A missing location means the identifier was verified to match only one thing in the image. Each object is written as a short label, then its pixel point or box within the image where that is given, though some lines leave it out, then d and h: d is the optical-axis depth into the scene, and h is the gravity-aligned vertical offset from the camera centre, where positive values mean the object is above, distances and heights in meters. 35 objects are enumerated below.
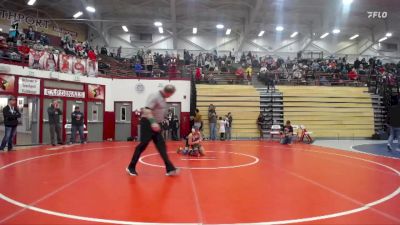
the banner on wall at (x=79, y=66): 17.27 +2.53
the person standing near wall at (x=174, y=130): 18.89 -0.84
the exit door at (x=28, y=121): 15.67 -0.36
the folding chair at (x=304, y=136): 17.06 -1.00
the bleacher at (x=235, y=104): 20.11 +0.71
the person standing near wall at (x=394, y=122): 12.04 -0.19
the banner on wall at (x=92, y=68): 18.08 +2.53
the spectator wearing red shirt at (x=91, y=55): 20.08 +3.57
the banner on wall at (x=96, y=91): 18.42 +1.29
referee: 6.36 -0.25
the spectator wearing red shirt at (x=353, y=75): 23.76 +2.93
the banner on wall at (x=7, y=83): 14.03 +1.30
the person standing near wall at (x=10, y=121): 11.30 -0.25
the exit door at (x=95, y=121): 18.45 -0.36
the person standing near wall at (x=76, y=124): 14.66 -0.43
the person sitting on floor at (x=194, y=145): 10.27 -0.91
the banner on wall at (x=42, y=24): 26.42 +7.79
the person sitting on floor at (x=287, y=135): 15.70 -0.89
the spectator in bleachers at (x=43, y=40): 20.90 +4.75
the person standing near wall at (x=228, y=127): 18.92 -0.65
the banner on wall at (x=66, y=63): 16.61 +2.56
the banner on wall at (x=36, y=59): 15.17 +2.50
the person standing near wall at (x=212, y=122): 18.52 -0.37
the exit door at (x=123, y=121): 19.69 -0.37
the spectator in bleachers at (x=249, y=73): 23.33 +3.00
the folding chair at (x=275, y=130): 18.55 -0.79
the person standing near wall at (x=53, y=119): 13.88 -0.20
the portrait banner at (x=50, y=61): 15.83 +2.52
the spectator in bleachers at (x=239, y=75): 22.95 +2.81
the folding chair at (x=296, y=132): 18.02 -0.88
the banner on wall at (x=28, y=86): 14.74 +1.27
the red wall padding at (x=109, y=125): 19.31 -0.61
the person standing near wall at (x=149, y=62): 21.88 +3.48
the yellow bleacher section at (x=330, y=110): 20.39 +0.40
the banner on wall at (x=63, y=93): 16.12 +1.06
